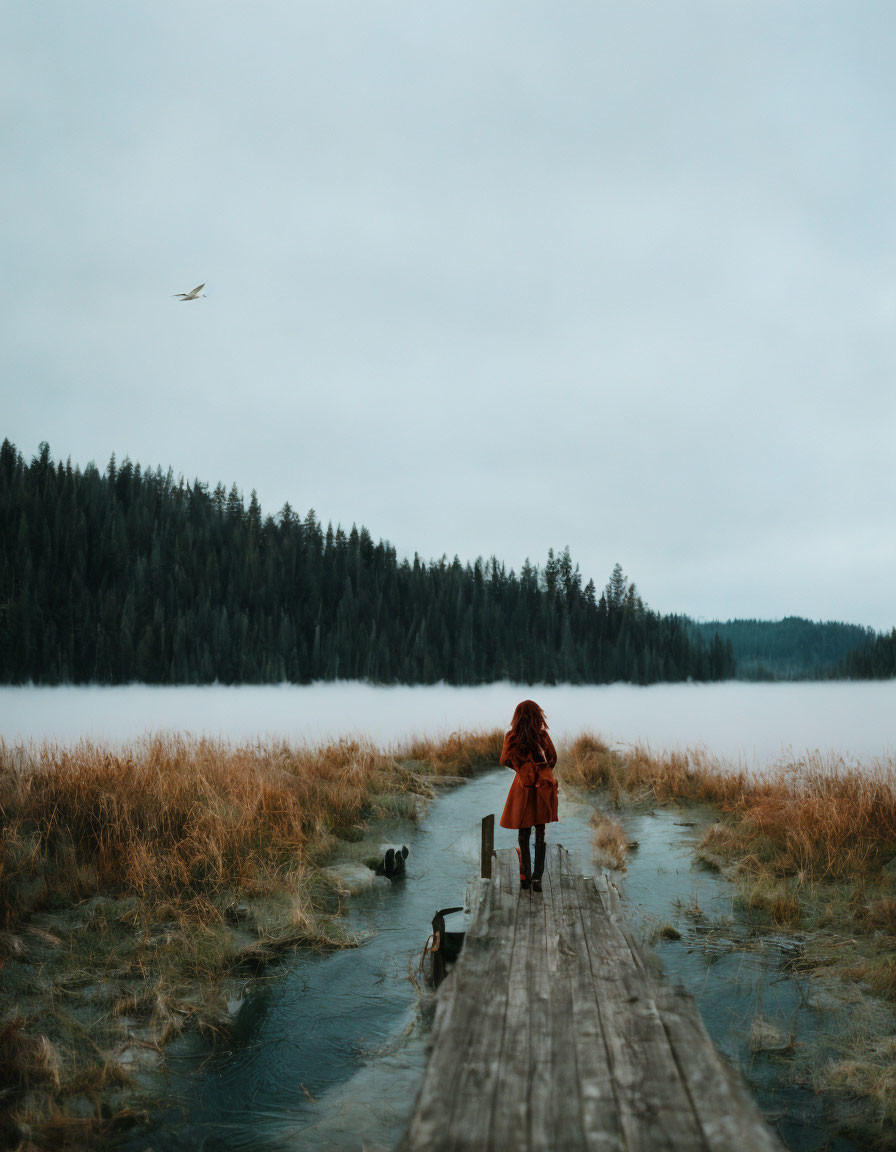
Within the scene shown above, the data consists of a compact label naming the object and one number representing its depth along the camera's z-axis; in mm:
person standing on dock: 6809
